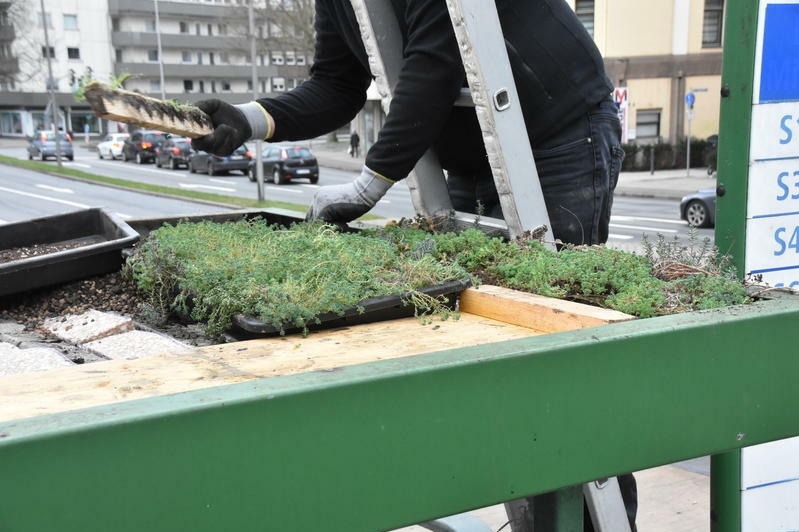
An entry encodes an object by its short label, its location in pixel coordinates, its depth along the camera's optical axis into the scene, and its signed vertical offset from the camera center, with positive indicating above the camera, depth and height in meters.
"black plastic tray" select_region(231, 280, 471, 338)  1.82 -0.43
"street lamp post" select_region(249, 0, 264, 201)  21.67 -1.19
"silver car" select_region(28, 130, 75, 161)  44.41 -1.42
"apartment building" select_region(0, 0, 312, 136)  65.62 +4.73
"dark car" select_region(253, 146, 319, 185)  31.47 -1.85
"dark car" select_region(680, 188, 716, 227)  18.02 -2.19
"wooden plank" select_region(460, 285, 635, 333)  1.80 -0.44
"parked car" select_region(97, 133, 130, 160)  44.78 -1.57
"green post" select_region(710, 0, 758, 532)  2.57 -0.13
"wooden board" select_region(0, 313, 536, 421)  1.44 -0.45
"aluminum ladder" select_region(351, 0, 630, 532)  2.32 -0.10
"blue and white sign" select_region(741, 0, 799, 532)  2.63 -0.30
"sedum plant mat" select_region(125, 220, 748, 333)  1.86 -0.39
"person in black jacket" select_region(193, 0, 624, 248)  2.57 -0.04
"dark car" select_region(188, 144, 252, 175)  34.68 -1.96
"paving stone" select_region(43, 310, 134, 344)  2.15 -0.52
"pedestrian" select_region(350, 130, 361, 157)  44.09 -1.72
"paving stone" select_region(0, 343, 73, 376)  1.79 -0.50
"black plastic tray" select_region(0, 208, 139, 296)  2.54 -0.42
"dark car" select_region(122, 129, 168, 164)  41.59 -1.41
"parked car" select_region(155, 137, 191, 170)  38.19 -1.68
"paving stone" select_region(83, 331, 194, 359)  1.90 -0.50
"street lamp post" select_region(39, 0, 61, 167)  35.12 +0.19
